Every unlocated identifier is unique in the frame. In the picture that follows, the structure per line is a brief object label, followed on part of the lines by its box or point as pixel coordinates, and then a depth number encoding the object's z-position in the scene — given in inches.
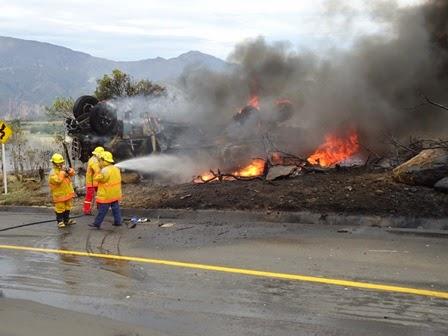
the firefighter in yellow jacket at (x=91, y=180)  398.7
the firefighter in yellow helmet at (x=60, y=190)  393.4
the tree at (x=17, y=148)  957.2
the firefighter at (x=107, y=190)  377.4
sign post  635.8
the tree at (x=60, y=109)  957.8
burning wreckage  507.8
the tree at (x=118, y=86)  887.1
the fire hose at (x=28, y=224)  400.5
